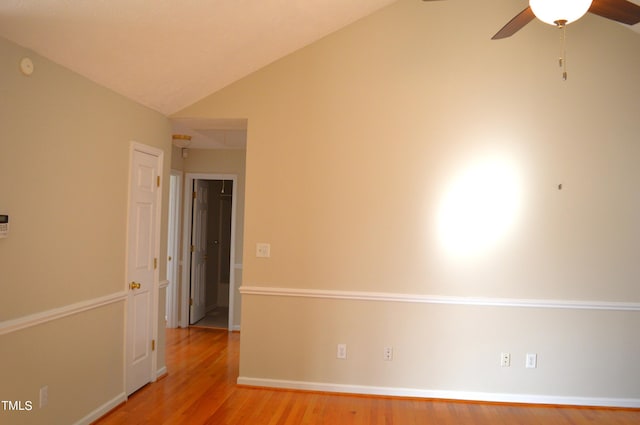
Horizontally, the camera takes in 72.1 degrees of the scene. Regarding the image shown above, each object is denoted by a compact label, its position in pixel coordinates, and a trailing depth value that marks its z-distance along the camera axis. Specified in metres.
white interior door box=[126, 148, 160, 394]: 3.73
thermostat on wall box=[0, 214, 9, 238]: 2.35
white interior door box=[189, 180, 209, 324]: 6.37
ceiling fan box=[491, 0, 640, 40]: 2.03
